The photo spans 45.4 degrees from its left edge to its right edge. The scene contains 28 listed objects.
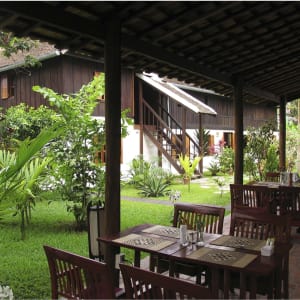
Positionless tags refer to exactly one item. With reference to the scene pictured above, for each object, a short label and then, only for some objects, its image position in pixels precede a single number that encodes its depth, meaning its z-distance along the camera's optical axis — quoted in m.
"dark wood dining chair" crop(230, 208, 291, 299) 3.12
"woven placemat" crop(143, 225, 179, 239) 3.51
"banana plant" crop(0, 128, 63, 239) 2.84
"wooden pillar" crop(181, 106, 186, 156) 15.15
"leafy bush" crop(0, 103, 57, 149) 9.93
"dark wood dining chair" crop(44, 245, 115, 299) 2.13
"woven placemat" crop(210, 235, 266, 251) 3.09
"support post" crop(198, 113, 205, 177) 15.97
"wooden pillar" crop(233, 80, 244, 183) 7.38
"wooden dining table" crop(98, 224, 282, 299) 2.64
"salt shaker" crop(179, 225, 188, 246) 3.21
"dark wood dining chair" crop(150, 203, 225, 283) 3.56
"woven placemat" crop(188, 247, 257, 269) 2.66
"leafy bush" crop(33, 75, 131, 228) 6.39
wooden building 13.32
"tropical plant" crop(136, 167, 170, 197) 11.28
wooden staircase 14.96
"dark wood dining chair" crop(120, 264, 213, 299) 1.78
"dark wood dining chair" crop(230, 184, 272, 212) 5.38
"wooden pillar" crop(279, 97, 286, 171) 10.97
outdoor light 4.85
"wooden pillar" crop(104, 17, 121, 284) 3.69
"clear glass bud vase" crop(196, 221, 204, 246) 3.21
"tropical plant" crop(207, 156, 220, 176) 16.96
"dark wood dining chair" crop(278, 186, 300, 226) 5.47
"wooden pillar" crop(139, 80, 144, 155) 14.88
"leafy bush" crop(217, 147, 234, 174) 15.48
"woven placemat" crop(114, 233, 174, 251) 3.11
